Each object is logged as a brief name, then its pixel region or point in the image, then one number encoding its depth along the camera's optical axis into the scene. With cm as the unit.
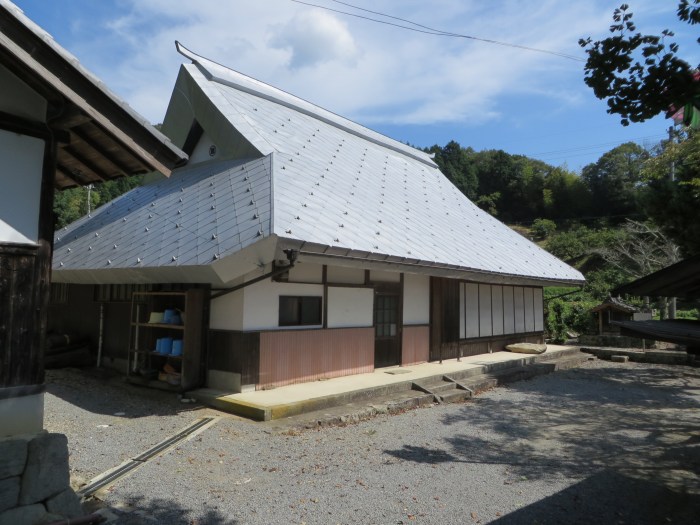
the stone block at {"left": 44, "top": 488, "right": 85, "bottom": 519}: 342
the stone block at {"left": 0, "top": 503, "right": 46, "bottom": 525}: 321
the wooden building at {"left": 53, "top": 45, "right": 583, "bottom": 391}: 775
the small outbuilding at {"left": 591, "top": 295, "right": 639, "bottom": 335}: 1827
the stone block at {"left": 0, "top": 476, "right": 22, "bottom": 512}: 321
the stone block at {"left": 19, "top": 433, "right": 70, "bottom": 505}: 332
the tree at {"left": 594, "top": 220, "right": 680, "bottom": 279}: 2220
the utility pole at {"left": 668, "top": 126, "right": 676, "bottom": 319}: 1807
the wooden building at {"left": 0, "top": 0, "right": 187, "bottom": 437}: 335
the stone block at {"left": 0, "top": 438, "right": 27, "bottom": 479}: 322
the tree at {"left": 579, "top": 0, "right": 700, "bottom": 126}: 314
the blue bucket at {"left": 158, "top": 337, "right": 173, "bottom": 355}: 826
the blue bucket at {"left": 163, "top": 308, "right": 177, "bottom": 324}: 838
